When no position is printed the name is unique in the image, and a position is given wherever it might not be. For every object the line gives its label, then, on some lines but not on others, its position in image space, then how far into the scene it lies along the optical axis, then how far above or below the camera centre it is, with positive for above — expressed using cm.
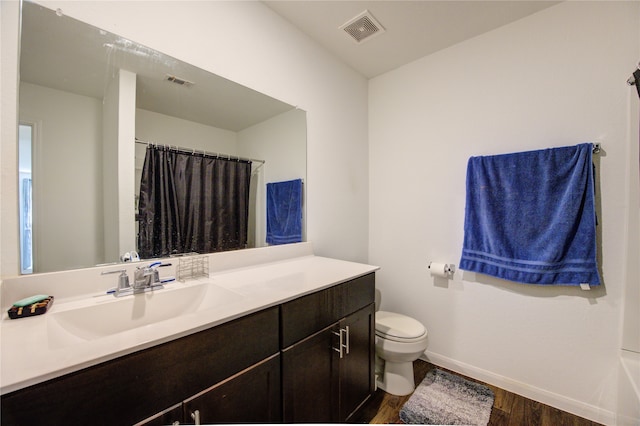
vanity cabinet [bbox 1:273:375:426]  57 -51
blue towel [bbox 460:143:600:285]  145 -2
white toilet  161 -90
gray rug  145 -120
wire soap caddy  122 -29
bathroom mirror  91 +35
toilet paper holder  191 -43
